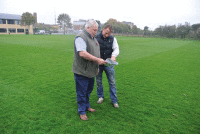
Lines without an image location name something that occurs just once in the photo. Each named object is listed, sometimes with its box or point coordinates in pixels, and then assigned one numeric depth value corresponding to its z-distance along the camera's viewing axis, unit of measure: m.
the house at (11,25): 61.62
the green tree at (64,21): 82.69
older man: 2.69
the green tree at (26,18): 59.60
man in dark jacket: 3.49
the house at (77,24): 104.00
